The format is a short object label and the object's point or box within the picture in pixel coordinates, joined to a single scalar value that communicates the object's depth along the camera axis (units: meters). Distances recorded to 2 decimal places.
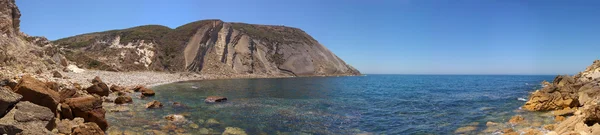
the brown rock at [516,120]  17.69
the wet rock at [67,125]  10.95
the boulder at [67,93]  15.39
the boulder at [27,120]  8.34
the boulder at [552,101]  20.95
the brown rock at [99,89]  23.65
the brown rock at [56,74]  27.14
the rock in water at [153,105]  21.92
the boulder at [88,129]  10.97
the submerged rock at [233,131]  15.20
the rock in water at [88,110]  13.38
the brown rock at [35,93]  11.55
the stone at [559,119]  17.28
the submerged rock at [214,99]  27.51
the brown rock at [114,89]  29.25
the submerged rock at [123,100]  22.81
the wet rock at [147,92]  29.39
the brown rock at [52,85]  16.50
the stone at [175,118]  17.62
